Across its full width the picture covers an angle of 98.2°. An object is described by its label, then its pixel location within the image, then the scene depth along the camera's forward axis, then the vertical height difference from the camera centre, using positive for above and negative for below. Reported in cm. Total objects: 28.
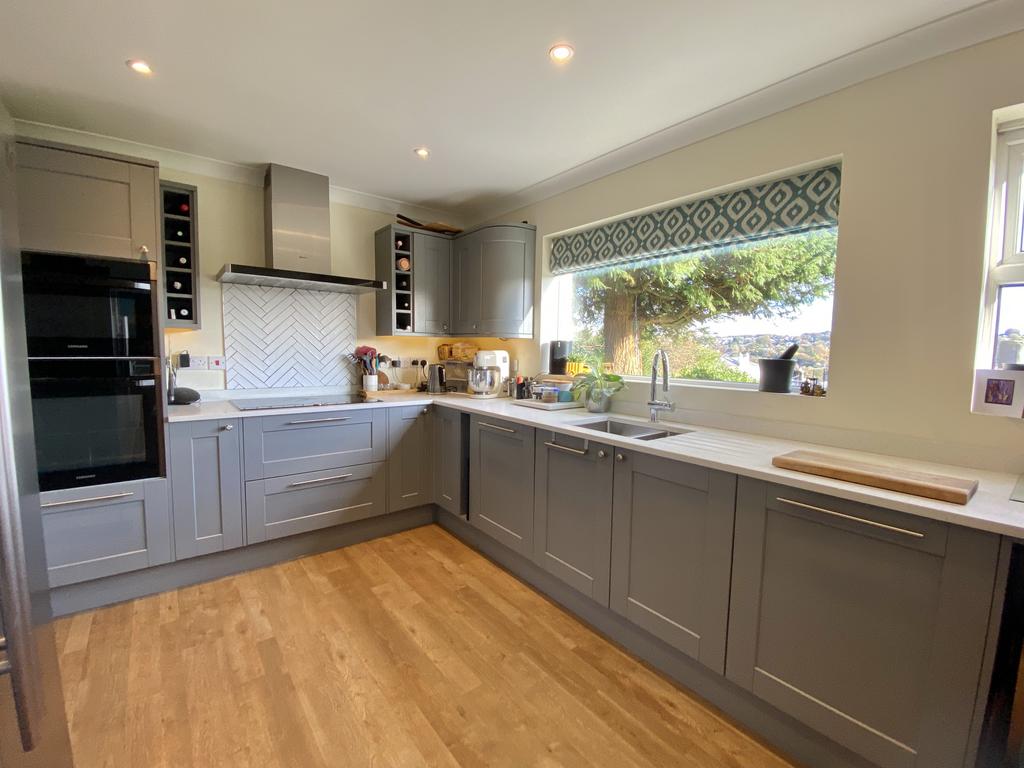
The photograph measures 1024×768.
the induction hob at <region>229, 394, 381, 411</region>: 269 -36
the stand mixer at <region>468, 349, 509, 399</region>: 329 -17
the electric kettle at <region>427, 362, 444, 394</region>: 341 -23
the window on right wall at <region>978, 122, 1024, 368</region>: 148 +35
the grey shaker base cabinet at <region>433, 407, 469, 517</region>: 282 -72
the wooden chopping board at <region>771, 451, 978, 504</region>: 115 -34
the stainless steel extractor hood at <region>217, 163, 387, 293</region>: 279 +75
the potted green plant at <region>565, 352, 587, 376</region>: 299 -8
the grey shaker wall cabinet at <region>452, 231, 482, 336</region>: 335 +52
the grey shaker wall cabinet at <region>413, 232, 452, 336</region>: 341 +51
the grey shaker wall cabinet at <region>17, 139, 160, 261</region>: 195 +65
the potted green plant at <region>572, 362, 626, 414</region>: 256 -21
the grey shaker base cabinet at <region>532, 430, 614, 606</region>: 192 -74
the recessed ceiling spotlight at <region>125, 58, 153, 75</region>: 177 +112
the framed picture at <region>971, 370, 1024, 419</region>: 139 -10
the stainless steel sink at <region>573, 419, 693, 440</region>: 221 -39
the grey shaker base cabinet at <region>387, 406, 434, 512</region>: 294 -74
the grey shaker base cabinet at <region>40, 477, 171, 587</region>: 199 -88
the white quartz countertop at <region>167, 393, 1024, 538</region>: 108 -36
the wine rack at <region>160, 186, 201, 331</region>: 246 +51
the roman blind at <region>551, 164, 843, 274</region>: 188 +67
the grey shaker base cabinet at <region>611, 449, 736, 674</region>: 153 -74
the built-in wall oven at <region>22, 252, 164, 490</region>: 190 -12
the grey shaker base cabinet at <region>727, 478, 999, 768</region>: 108 -73
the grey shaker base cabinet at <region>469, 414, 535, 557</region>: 233 -73
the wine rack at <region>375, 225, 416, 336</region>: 328 +53
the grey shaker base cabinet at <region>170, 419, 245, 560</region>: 225 -74
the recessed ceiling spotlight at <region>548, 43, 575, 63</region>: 165 +113
